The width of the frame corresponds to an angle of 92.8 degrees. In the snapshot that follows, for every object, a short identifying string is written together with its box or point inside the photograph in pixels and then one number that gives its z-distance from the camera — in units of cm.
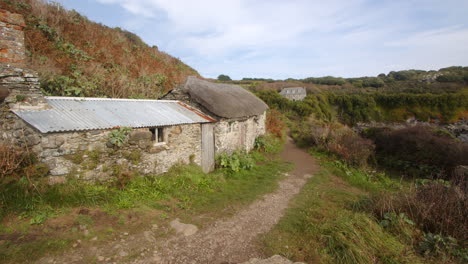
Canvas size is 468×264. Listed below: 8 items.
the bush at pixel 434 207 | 431
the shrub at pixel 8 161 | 455
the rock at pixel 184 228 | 458
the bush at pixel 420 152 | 931
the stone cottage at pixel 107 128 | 500
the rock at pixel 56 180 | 495
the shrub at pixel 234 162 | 879
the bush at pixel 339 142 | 1073
